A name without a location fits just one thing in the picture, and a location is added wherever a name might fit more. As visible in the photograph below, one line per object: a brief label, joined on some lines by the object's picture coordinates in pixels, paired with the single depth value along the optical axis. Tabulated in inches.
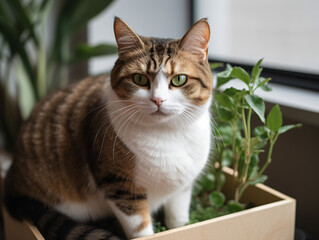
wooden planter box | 35.6
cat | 34.7
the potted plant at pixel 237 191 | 36.8
